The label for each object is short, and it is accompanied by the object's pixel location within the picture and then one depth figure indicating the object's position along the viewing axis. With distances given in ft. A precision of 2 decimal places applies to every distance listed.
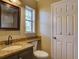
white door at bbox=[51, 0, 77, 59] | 4.73
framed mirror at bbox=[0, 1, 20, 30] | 3.33
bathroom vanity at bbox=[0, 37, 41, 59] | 2.13
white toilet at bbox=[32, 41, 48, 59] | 4.15
